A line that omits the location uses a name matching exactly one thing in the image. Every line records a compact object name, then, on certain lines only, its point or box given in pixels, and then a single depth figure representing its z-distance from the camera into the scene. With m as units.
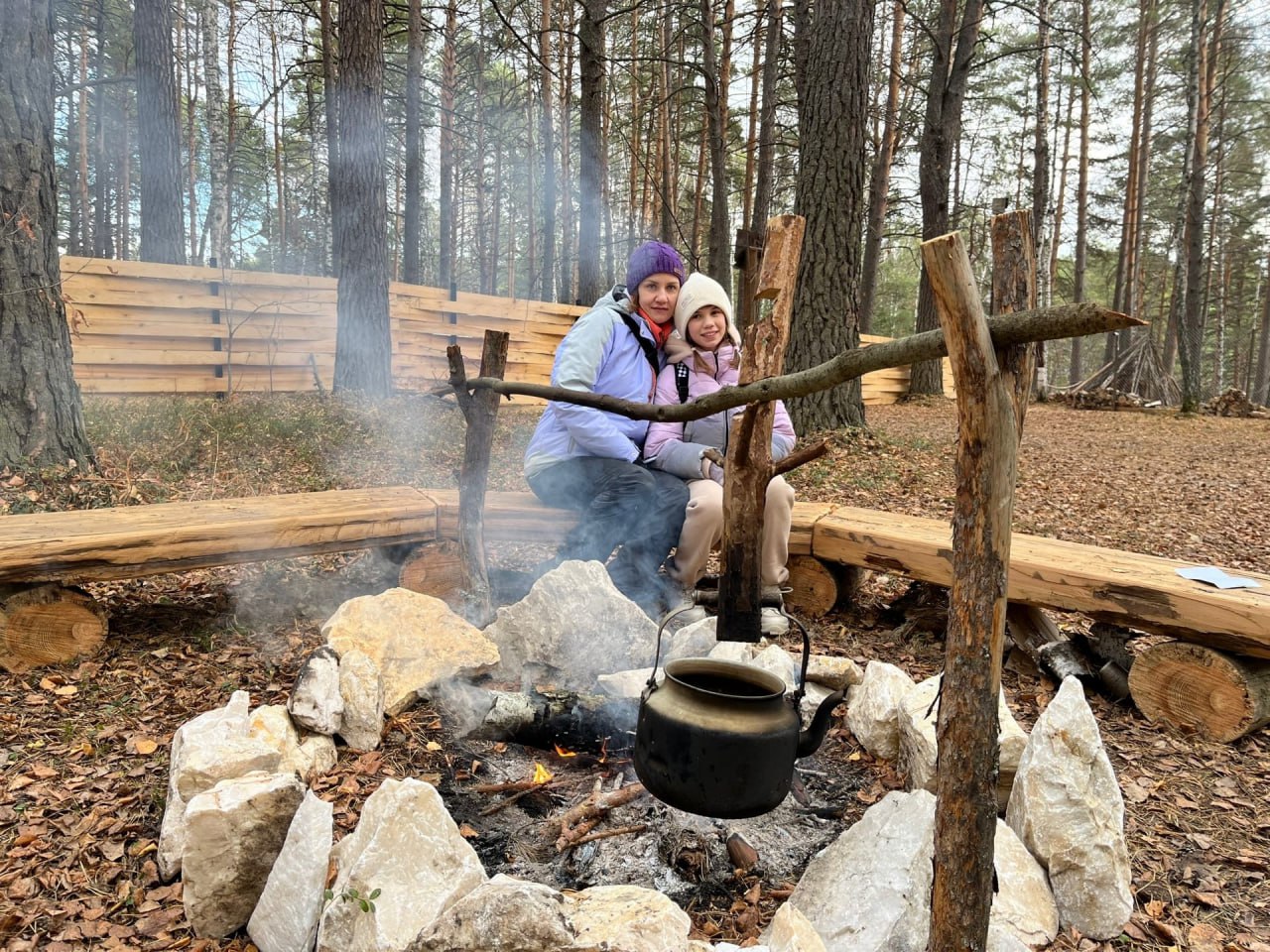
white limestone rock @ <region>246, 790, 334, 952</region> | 1.84
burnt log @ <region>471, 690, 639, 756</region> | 2.86
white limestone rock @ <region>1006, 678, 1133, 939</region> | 2.05
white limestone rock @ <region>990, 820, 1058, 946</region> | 1.97
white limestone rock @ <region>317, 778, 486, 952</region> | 1.76
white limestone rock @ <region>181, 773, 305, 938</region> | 1.93
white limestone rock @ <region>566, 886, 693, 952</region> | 1.63
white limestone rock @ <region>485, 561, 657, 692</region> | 3.39
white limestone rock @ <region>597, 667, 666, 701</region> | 3.01
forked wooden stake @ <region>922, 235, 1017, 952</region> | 1.54
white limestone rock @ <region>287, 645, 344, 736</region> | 2.62
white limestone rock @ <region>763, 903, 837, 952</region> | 1.70
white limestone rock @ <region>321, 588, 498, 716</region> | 3.08
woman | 3.99
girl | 3.90
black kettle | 2.01
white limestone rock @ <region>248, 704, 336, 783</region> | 2.48
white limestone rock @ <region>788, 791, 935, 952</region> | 1.87
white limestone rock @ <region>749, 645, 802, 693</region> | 3.06
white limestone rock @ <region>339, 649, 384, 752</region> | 2.74
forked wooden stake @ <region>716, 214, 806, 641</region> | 3.25
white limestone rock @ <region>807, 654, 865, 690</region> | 3.15
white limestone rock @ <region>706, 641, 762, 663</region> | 3.10
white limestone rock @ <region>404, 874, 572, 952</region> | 1.61
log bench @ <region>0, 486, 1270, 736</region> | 2.99
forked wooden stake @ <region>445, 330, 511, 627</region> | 3.86
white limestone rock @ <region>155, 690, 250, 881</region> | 2.09
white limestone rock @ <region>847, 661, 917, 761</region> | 2.82
